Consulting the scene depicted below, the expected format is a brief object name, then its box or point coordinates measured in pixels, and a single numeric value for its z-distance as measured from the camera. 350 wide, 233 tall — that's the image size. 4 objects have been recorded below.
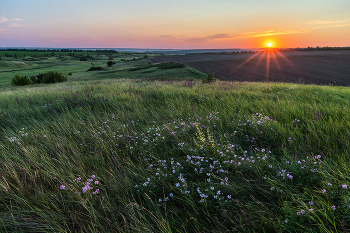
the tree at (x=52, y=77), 38.31
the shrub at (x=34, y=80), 44.52
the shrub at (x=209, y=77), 15.62
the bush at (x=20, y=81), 37.06
